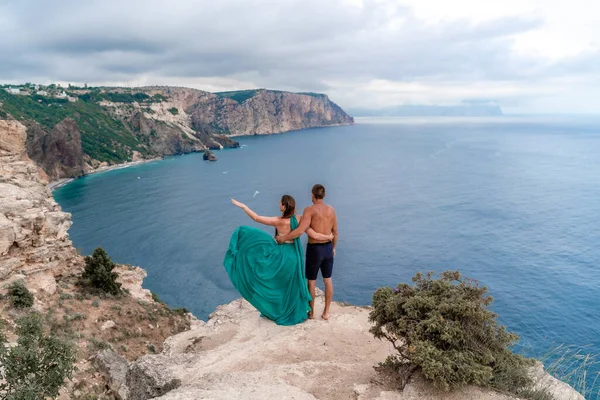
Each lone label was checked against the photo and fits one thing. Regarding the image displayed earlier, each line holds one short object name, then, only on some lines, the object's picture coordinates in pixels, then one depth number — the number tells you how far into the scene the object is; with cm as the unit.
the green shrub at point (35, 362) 639
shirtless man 872
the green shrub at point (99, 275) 1980
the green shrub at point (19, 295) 1425
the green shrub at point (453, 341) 605
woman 942
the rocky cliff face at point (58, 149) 8494
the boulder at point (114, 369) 1109
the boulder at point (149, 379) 771
